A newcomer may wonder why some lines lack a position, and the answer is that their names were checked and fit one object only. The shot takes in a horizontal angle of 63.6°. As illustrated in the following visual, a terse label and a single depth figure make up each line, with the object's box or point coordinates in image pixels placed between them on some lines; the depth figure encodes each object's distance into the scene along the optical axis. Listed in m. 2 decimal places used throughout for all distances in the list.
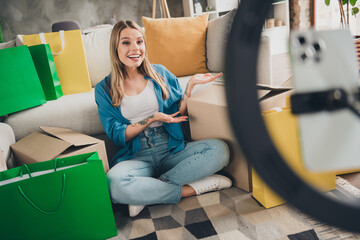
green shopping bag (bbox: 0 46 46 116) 1.43
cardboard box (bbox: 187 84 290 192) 1.14
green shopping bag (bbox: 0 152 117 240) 0.93
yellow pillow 1.77
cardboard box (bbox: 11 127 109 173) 1.14
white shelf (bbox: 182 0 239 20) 3.76
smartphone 0.20
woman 1.17
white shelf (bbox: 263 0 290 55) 4.02
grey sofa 1.46
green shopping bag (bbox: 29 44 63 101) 1.57
